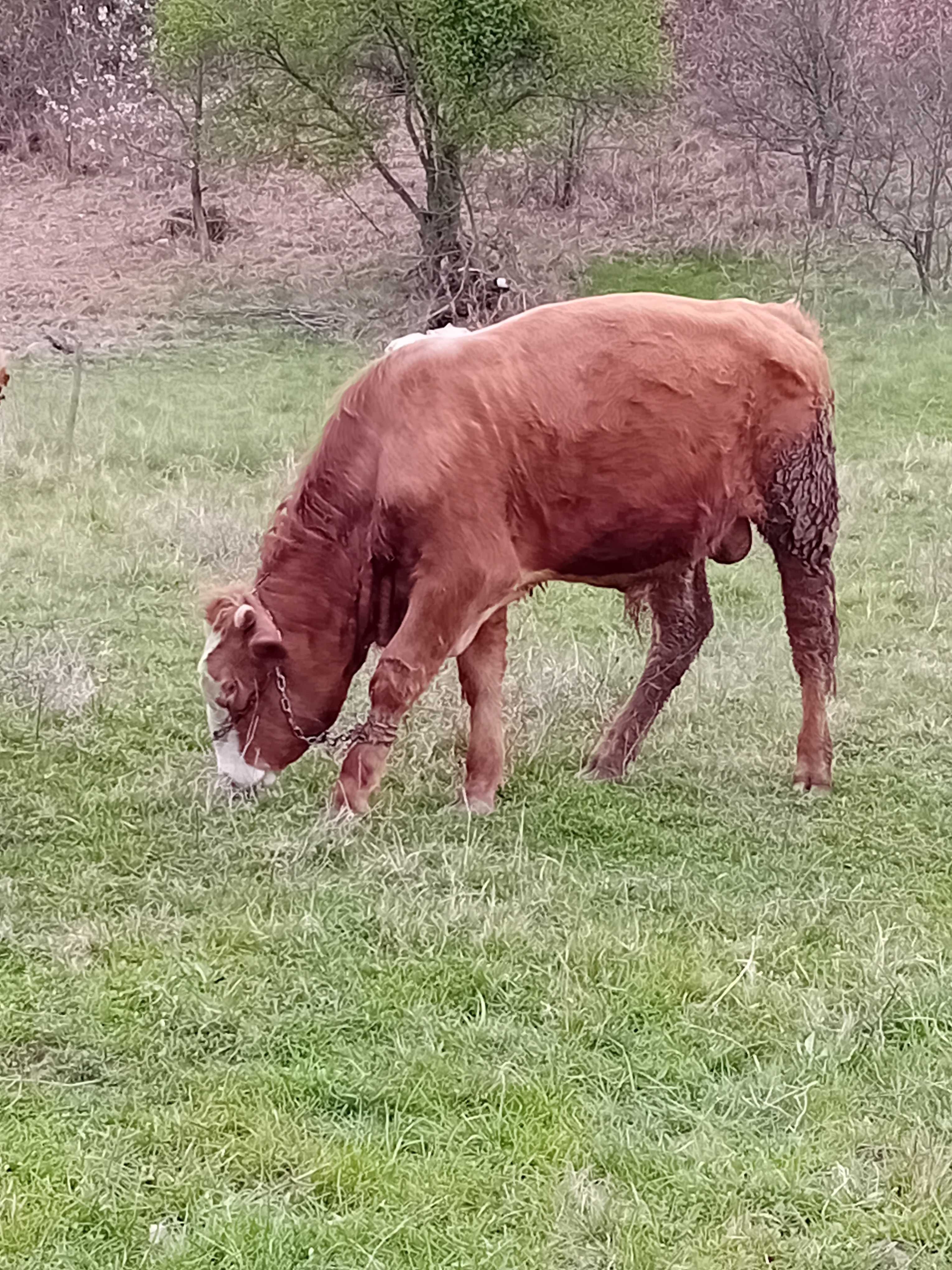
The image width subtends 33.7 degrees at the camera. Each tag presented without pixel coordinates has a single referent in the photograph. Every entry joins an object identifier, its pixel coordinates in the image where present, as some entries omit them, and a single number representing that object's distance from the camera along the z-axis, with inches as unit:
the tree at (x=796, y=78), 740.6
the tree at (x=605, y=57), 656.4
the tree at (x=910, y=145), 682.2
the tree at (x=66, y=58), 920.3
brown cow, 207.3
